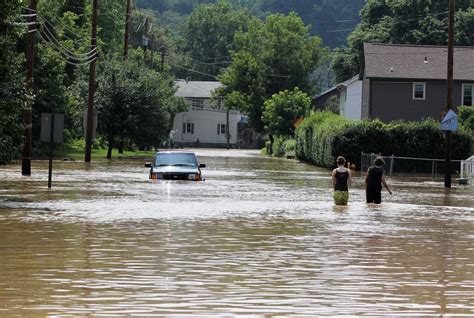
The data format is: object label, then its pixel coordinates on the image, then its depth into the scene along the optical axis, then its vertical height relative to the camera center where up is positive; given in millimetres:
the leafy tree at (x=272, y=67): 129000 +9033
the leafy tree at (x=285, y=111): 108294 +3192
